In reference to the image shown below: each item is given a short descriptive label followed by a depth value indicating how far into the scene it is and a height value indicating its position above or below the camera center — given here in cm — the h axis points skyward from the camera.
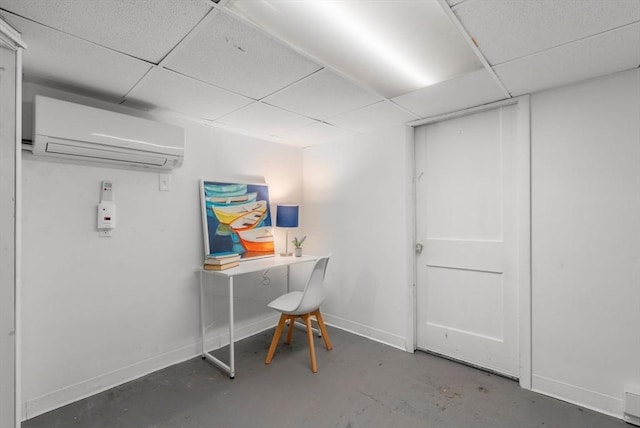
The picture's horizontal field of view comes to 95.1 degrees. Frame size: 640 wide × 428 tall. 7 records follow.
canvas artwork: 282 -4
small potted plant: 334 -39
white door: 237 -21
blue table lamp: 326 -2
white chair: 252 -83
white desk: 239 -50
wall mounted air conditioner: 184 +55
